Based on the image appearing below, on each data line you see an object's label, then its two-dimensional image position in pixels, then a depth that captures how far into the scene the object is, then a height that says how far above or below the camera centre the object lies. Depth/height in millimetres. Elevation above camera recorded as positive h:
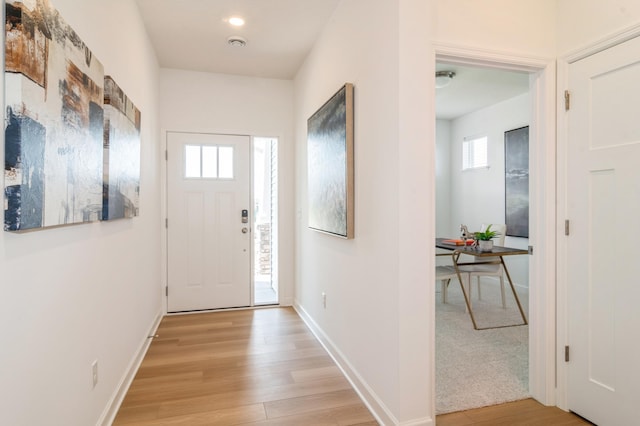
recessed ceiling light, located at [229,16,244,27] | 2794 +1527
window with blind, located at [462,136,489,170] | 5418 +918
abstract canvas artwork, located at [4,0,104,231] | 1003 +304
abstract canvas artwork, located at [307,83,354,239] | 2316 +338
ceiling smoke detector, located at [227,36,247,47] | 3109 +1519
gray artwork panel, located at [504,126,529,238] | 4664 +409
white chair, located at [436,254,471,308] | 3612 -665
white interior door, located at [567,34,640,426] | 1653 -123
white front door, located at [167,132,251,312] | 3867 -125
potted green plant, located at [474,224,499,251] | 3459 -291
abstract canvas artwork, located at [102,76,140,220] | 1841 +331
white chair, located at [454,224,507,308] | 3611 -614
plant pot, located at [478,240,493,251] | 3451 -338
